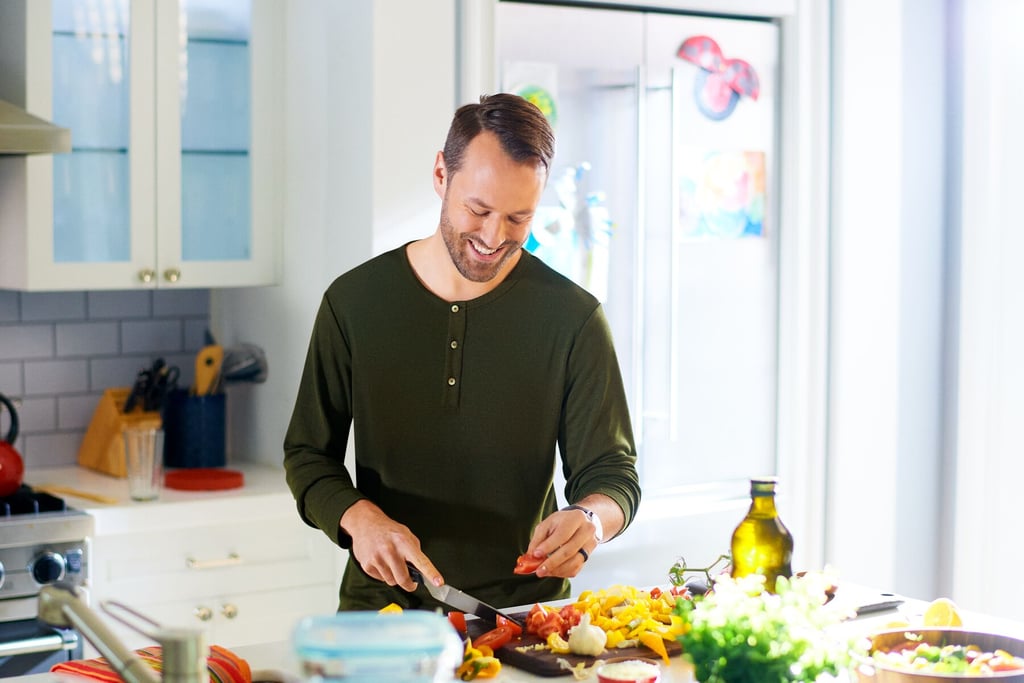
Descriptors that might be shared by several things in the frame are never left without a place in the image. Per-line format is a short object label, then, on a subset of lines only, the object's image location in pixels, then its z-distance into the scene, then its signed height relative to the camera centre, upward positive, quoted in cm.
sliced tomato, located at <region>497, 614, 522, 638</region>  185 -48
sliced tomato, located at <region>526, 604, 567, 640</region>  184 -48
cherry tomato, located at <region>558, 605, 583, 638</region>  185 -48
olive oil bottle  189 -37
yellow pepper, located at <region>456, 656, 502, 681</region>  170 -50
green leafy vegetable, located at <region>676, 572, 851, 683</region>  138 -38
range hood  291 +32
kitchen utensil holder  350 -40
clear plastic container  104 -29
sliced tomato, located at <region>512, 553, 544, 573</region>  191 -41
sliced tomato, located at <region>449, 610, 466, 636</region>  183 -47
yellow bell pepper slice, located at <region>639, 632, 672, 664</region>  179 -49
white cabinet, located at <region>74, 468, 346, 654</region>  301 -67
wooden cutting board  173 -50
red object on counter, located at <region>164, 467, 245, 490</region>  325 -50
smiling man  214 -19
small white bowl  159 -48
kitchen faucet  113 -32
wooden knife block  340 -40
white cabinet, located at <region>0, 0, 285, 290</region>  316 +34
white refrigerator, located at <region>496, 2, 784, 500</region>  328 +19
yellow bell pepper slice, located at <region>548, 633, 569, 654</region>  179 -49
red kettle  300 -44
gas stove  284 -59
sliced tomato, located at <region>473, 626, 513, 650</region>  180 -49
